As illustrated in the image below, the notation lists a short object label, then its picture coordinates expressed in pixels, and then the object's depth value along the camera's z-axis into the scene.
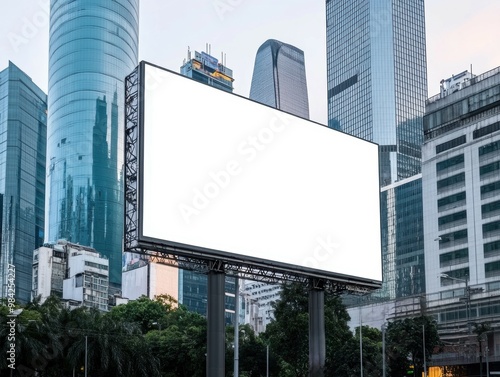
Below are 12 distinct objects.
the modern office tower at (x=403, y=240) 175.88
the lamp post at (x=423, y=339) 58.53
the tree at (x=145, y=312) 93.38
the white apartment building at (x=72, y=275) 152.12
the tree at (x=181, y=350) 63.50
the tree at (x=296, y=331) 62.16
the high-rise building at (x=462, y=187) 94.31
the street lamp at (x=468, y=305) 68.35
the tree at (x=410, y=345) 59.00
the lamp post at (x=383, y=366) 50.58
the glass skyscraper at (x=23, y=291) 190.00
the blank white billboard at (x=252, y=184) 41.66
